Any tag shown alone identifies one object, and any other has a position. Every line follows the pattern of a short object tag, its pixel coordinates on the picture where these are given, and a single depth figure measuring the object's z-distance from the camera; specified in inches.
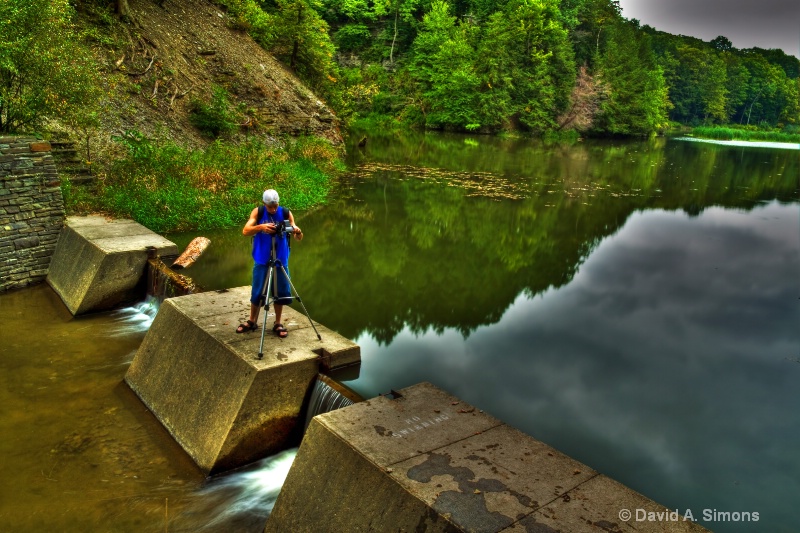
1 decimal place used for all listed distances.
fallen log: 522.5
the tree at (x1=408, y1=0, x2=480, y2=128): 2447.1
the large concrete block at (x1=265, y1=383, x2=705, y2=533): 158.1
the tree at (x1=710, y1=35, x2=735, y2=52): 6432.6
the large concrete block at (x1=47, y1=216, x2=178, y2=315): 418.9
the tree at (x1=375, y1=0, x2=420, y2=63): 2839.6
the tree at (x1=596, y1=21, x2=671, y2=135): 2763.3
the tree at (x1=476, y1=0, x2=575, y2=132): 2433.6
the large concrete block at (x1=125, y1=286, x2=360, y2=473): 251.1
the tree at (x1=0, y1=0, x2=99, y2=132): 472.7
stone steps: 587.5
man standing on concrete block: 271.9
